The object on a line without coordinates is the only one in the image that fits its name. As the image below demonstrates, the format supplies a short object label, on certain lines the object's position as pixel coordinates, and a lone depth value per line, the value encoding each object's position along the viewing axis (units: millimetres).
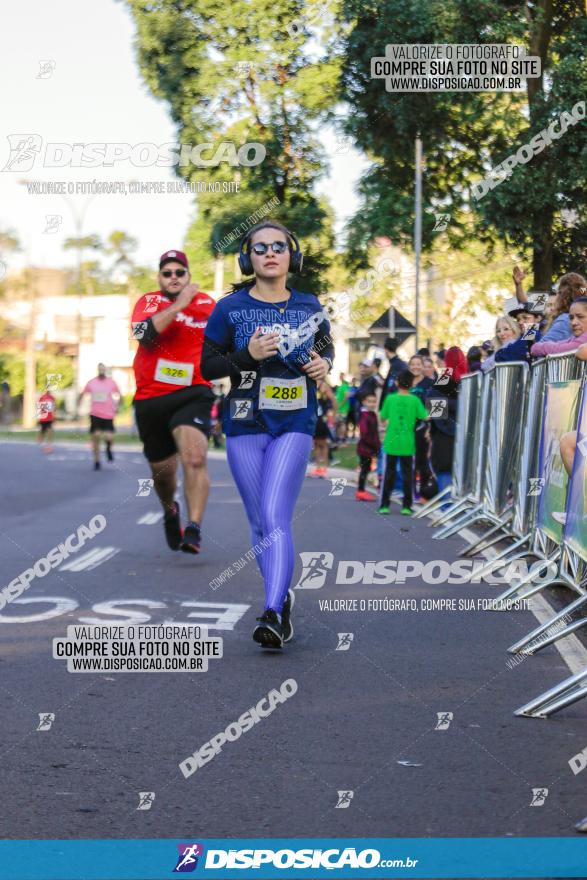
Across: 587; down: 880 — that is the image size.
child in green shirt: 16484
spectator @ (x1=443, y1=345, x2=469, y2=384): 16078
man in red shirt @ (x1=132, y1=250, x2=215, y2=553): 10016
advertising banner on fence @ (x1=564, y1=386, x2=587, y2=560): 7383
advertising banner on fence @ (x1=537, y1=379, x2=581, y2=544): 8531
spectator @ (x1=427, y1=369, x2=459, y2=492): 16453
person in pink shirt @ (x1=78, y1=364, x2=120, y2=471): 25484
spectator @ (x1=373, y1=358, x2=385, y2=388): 19094
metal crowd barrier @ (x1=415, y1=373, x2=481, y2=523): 14625
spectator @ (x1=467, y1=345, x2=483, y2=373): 16328
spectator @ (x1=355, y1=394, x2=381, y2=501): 18641
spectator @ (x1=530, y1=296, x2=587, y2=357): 9367
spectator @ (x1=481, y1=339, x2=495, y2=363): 15616
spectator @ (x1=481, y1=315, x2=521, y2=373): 12664
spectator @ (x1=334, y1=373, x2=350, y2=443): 34000
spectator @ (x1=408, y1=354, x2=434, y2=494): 17406
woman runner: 7297
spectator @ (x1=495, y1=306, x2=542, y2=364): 11991
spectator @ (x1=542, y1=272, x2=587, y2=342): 10328
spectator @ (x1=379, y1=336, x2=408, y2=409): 17484
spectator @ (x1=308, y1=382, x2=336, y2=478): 23266
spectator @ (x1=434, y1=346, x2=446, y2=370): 18462
